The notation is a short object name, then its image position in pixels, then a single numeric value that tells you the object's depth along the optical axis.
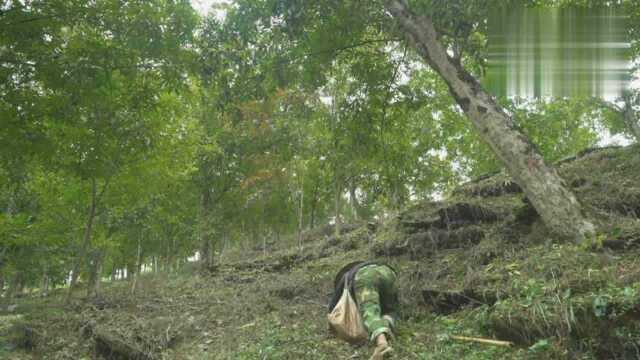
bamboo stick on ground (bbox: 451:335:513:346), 5.04
